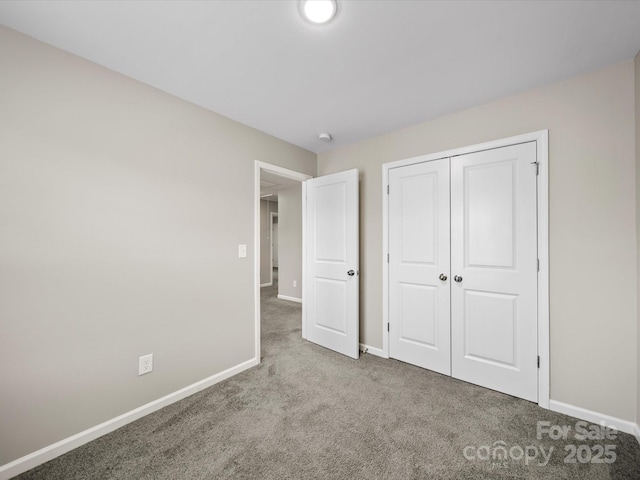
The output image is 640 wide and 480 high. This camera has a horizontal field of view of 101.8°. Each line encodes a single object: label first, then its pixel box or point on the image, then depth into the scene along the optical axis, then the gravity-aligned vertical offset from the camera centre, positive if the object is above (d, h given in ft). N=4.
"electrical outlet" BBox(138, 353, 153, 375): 6.23 -2.98
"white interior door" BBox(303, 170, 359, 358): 9.32 -0.81
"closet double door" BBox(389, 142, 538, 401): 6.78 -0.77
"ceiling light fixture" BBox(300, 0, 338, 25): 4.17 +3.82
